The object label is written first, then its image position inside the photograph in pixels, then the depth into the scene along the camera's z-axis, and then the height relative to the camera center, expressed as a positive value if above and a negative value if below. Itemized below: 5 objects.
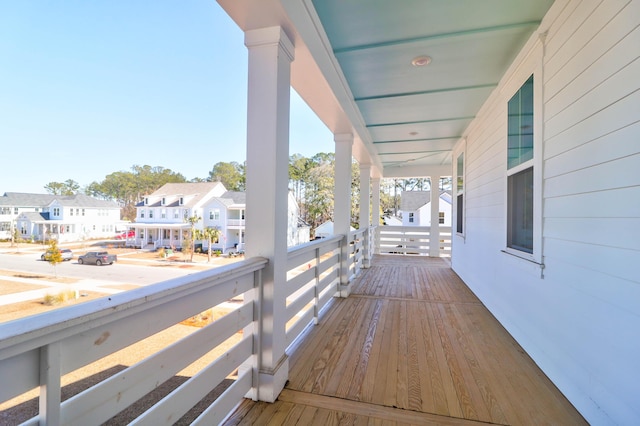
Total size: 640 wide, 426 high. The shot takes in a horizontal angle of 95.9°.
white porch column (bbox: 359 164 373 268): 5.86 +0.19
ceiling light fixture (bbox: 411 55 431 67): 2.45 +1.33
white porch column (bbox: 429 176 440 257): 7.40 -0.20
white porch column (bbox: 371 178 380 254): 7.93 +0.09
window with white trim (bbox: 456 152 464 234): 4.96 +0.35
